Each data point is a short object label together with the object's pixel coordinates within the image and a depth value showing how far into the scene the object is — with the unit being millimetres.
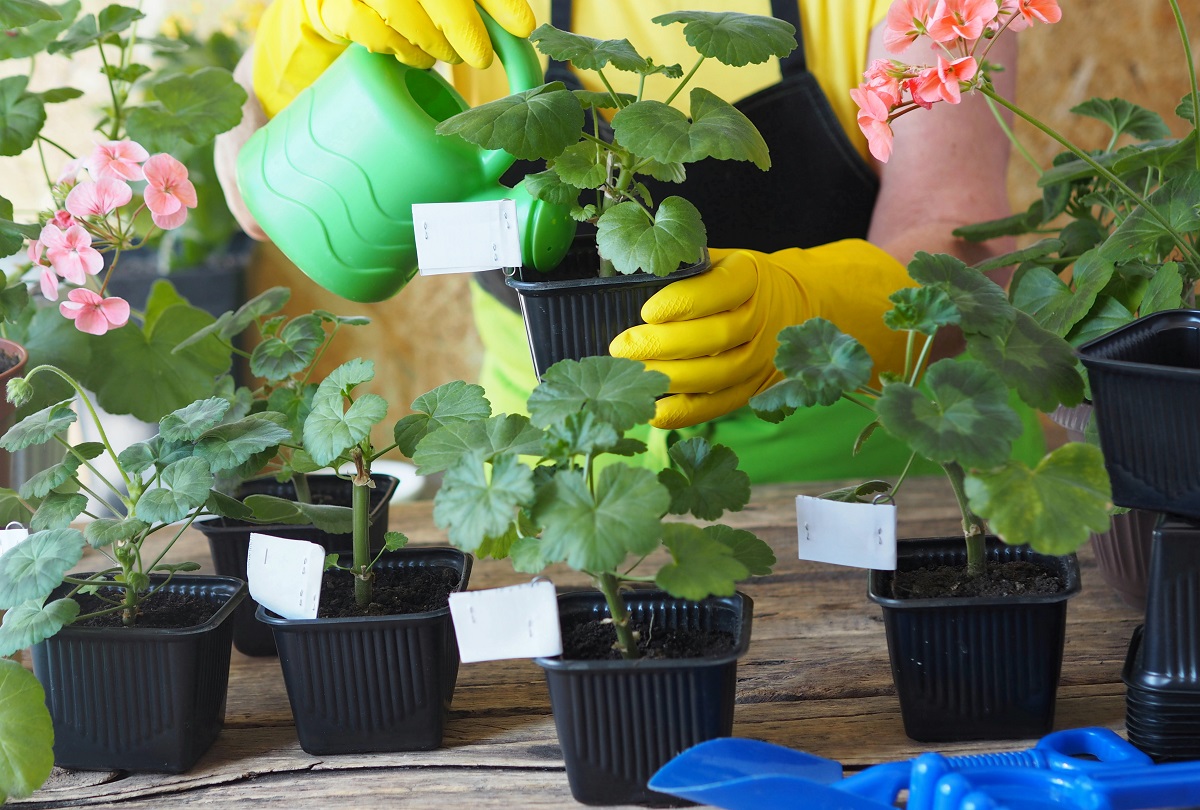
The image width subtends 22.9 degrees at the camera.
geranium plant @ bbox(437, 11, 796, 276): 1433
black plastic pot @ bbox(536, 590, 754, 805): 1410
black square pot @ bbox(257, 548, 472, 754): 1463
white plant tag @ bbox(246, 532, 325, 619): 1462
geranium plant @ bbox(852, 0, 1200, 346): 1437
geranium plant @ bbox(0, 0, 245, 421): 1663
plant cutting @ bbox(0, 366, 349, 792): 1438
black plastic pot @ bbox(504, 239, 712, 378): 1503
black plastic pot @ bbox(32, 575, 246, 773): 1459
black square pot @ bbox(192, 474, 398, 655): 1608
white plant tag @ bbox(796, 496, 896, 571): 1446
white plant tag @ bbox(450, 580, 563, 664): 1416
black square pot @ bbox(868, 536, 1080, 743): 1440
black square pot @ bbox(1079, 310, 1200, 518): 1392
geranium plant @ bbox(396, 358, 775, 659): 1365
